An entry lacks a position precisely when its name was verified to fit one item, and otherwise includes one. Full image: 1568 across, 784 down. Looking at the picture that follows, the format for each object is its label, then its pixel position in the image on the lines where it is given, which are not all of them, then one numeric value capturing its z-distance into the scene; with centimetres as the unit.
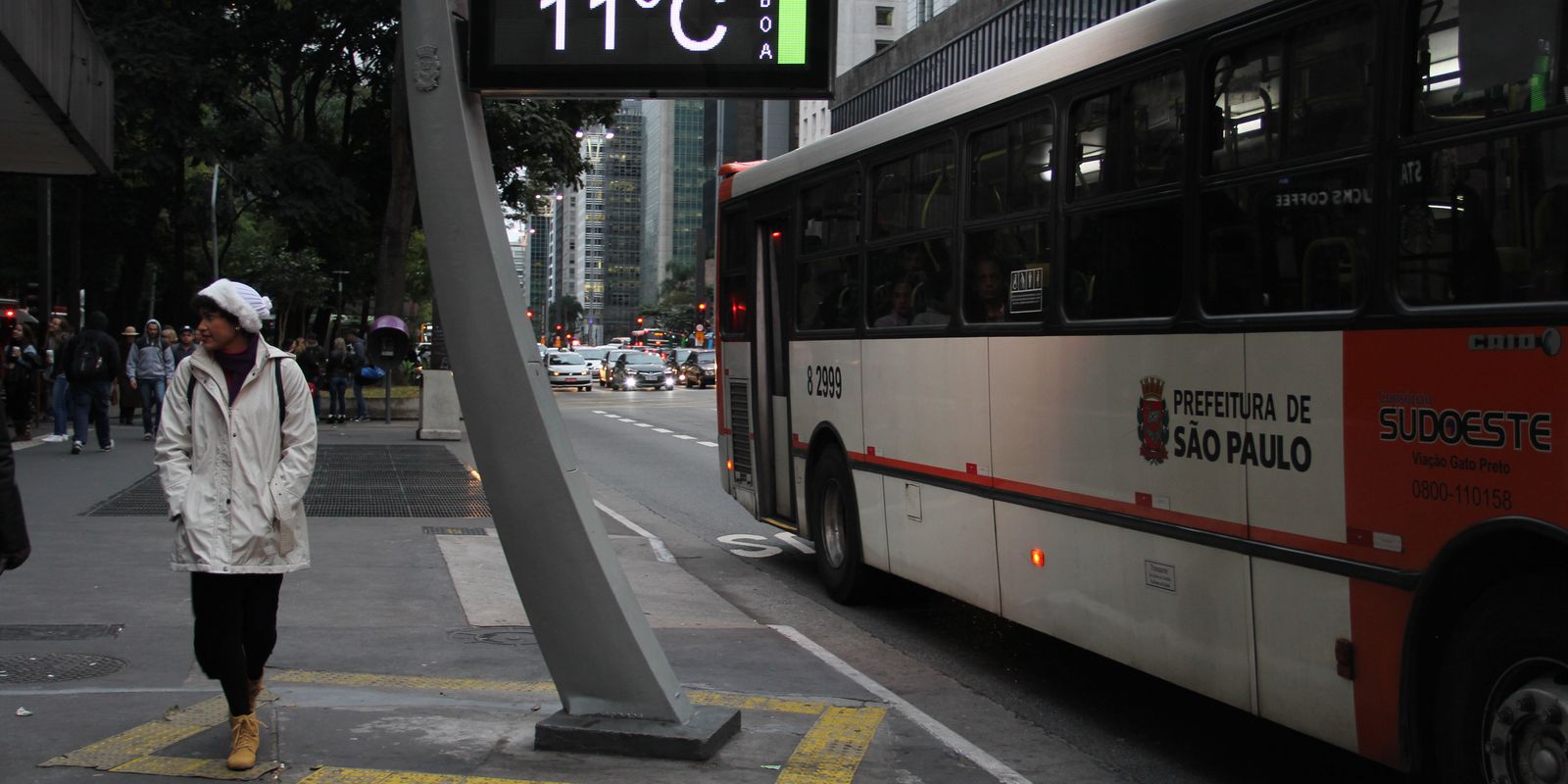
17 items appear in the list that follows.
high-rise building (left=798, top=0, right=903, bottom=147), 8594
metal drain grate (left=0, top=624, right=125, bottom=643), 811
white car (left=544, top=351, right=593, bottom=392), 6056
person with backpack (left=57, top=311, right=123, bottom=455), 1961
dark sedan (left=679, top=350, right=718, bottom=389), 6338
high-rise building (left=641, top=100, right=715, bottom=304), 18392
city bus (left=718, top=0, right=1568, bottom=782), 464
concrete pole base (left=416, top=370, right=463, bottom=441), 2489
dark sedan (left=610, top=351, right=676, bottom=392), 5984
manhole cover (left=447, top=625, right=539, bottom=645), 865
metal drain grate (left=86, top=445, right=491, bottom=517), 1466
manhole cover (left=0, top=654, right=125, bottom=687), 715
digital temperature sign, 604
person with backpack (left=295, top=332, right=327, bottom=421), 2856
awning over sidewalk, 1293
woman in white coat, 550
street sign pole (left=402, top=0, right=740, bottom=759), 608
